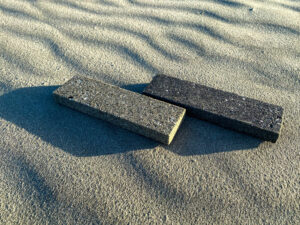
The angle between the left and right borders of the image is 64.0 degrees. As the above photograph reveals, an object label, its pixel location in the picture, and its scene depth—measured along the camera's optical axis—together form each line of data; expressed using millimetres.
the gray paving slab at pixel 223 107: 345
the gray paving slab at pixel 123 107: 338
